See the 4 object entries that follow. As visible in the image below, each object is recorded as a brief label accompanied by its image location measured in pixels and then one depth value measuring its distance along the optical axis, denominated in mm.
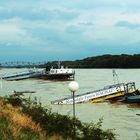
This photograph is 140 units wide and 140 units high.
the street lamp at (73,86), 17875
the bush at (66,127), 15258
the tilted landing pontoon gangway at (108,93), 41656
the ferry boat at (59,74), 95312
